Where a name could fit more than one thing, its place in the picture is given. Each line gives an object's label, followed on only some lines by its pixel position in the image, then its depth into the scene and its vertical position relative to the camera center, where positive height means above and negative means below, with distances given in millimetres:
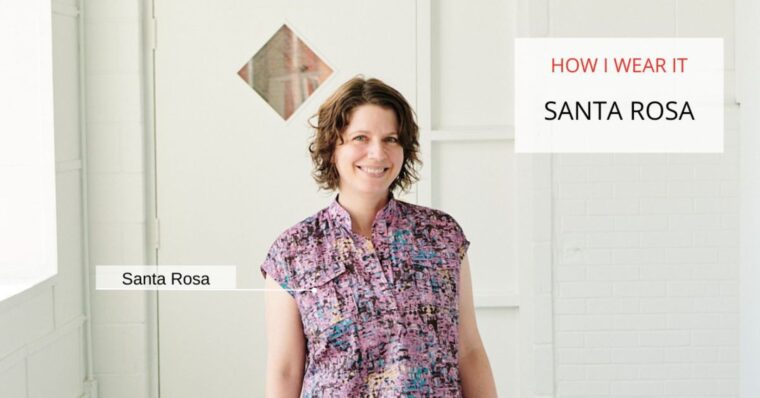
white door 4246 +211
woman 2035 -196
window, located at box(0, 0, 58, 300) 3854 +55
